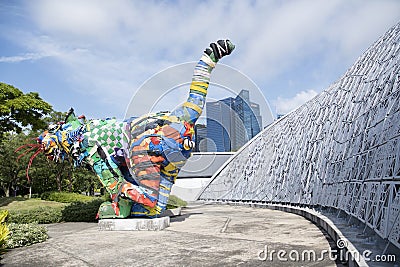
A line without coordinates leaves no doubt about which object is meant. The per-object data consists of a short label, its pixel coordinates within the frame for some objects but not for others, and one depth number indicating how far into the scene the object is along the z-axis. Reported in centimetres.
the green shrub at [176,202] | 2045
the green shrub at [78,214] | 1491
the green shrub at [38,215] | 1395
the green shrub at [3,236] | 762
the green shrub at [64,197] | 2523
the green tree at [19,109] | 2056
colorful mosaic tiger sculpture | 1148
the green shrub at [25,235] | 903
